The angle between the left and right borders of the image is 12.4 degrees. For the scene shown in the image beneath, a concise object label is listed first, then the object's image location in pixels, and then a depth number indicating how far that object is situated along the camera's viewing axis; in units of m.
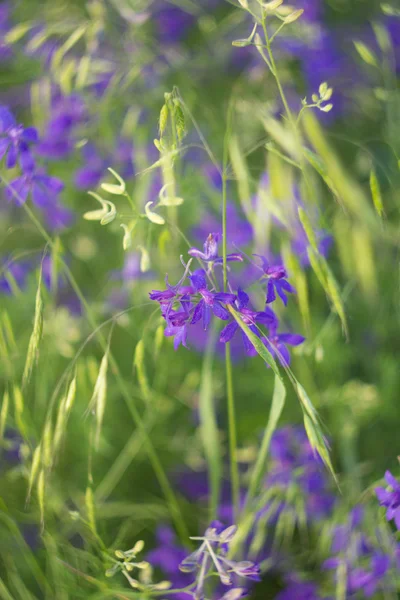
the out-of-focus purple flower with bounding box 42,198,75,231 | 1.07
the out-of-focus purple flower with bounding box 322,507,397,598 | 0.88
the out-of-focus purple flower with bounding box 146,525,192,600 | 0.98
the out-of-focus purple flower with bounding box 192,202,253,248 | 1.11
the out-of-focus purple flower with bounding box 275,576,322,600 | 0.96
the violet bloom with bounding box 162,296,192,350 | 0.80
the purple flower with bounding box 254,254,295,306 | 0.82
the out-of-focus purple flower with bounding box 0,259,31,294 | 1.02
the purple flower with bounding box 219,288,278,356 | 0.80
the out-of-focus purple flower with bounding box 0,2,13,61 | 1.24
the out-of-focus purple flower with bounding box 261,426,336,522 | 0.97
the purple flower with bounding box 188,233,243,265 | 0.81
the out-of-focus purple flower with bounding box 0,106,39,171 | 0.88
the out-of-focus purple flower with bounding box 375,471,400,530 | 0.83
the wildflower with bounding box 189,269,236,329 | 0.79
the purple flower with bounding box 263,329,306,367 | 0.85
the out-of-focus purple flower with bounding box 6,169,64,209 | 0.89
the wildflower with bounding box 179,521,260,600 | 0.81
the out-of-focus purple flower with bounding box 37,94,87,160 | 1.06
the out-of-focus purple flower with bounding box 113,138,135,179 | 1.20
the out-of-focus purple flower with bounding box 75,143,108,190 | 1.11
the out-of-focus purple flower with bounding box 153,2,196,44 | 1.55
